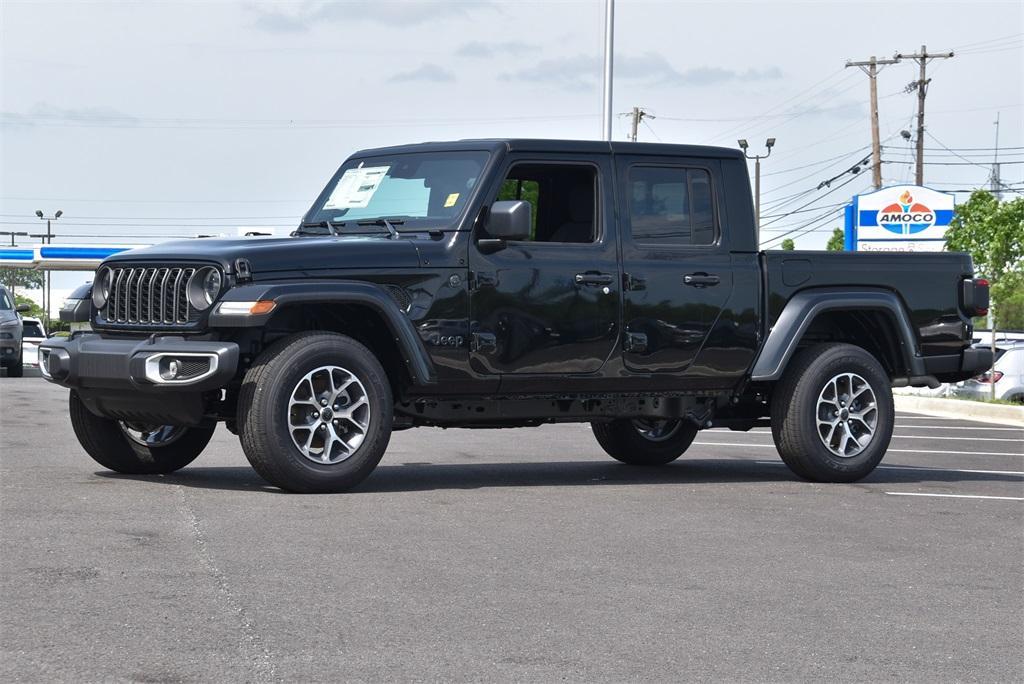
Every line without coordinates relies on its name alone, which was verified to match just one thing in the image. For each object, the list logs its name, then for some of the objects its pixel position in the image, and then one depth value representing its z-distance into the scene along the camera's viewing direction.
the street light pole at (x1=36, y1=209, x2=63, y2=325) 97.90
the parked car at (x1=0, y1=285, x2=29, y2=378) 30.03
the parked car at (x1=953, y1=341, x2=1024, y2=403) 24.33
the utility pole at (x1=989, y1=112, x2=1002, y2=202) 119.06
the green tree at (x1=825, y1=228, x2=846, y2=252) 125.49
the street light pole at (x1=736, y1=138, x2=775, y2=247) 58.03
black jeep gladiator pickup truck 8.92
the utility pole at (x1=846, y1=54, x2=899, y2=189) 49.67
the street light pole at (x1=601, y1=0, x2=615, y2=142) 29.30
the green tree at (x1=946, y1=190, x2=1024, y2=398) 49.97
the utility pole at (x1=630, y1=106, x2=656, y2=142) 66.07
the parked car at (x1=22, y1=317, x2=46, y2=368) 39.02
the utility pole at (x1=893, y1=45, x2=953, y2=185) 55.20
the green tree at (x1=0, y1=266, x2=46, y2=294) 140.45
